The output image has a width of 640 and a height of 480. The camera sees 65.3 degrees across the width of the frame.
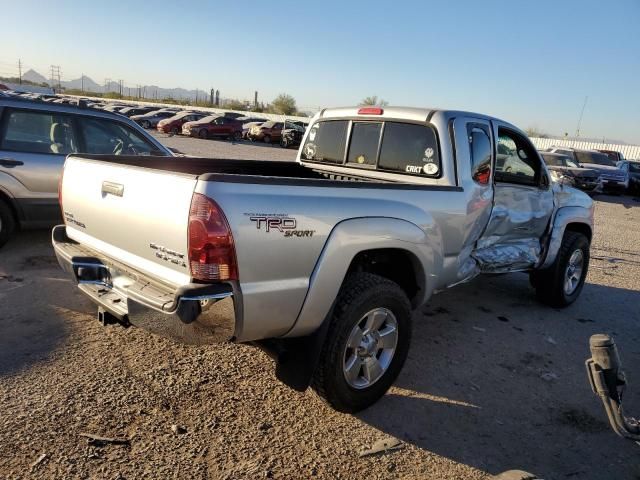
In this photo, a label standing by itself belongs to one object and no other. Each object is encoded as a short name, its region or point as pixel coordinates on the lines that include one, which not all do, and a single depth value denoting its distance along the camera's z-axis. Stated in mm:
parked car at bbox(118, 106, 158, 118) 39219
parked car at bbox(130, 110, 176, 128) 36850
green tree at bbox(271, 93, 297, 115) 78562
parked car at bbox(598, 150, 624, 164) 27000
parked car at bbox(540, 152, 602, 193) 18062
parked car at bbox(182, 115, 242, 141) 33000
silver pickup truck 2484
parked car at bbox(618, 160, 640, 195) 20675
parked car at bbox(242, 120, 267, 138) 36000
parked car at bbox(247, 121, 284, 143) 34406
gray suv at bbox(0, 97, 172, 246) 5688
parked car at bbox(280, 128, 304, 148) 31933
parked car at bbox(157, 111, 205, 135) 34000
